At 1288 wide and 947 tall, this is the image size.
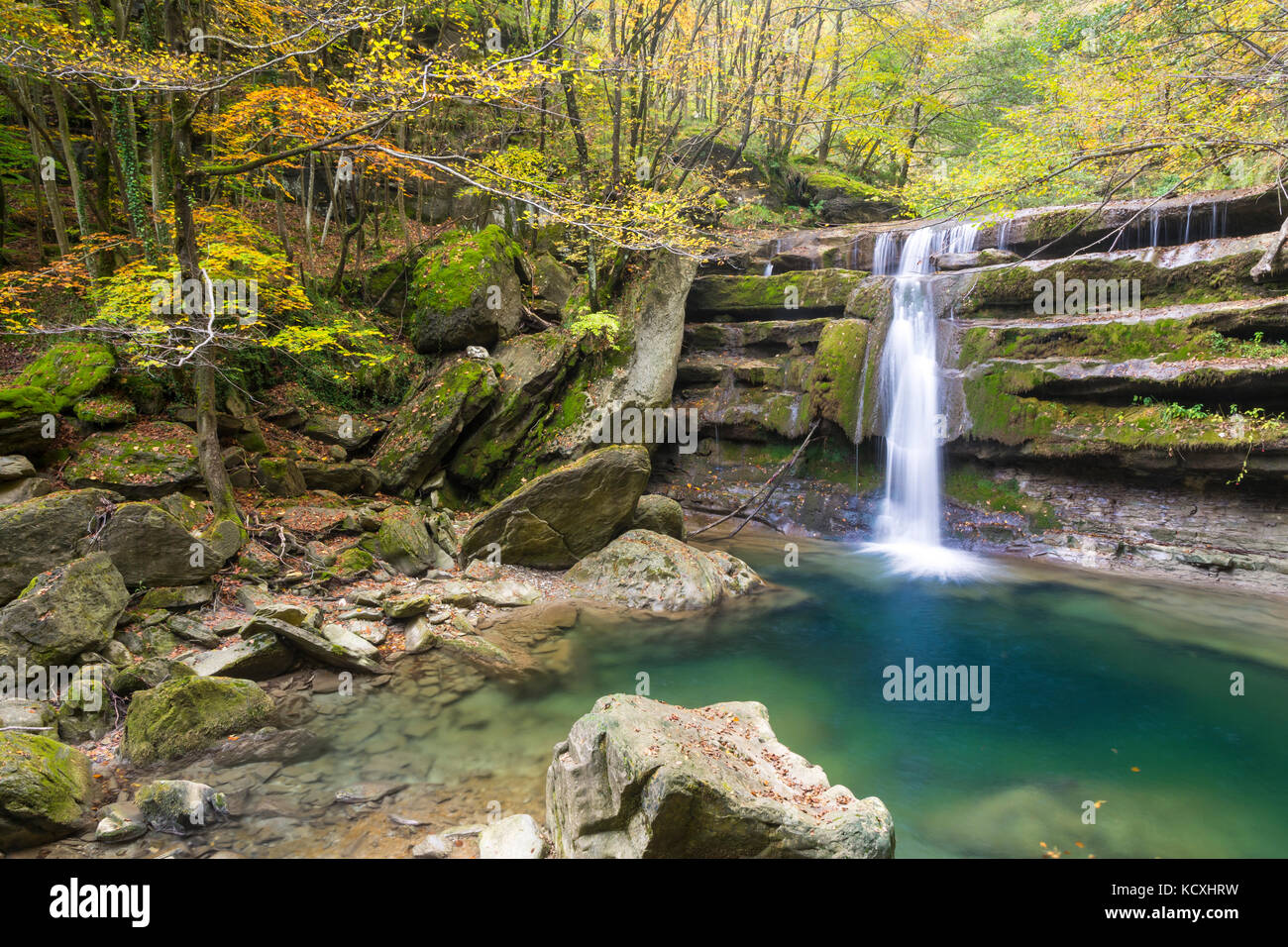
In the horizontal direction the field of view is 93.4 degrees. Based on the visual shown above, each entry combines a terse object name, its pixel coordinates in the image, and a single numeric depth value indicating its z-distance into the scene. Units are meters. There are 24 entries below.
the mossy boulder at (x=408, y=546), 8.91
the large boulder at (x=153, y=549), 6.32
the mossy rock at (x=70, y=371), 7.96
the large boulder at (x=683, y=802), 3.37
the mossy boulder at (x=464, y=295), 12.55
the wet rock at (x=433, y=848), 3.85
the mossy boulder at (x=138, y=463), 7.51
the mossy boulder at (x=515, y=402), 12.05
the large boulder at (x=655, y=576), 9.22
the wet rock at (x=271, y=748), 4.86
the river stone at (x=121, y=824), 3.78
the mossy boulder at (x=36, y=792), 3.59
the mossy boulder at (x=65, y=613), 5.15
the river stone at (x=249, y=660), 5.84
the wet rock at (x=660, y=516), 10.71
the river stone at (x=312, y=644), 6.23
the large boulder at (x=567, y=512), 9.66
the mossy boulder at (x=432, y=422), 11.24
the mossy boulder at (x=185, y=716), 4.70
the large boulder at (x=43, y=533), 5.68
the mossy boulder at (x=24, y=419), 7.08
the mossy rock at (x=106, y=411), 8.11
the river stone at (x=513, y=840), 3.82
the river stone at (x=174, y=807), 3.98
